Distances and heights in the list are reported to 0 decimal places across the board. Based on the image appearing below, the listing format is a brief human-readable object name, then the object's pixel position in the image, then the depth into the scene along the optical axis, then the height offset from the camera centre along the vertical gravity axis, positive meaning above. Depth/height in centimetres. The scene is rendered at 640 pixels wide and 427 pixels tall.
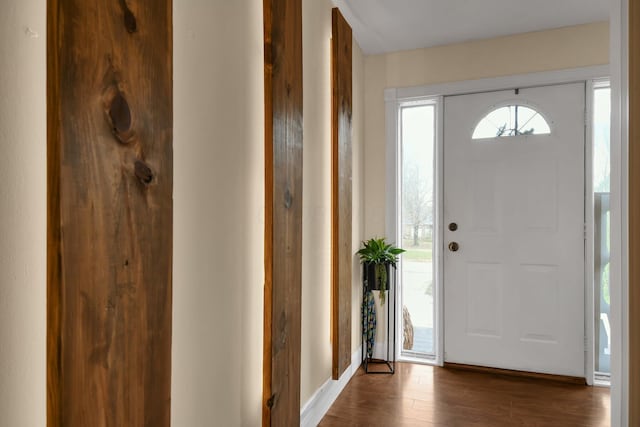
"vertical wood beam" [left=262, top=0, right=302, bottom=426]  163 +1
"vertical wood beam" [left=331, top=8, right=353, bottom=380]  246 +13
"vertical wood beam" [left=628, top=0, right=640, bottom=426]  164 -1
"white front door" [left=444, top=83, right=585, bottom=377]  278 -14
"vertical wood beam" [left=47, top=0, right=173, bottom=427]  78 +0
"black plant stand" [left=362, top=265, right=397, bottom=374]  294 -93
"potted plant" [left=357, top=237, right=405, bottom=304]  286 -35
